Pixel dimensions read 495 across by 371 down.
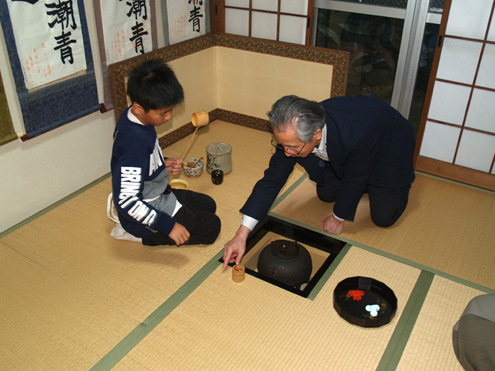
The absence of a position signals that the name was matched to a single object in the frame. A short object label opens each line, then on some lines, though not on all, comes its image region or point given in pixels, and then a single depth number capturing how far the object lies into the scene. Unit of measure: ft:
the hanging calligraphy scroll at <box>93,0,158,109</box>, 9.59
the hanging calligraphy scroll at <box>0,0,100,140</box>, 8.12
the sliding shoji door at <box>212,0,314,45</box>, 11.75
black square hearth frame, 8.55
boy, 7.00
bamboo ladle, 10.96
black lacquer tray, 6.85
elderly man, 6.64
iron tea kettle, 7.71
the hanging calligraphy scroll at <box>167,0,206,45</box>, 11.37
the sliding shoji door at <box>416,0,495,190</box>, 9.65
